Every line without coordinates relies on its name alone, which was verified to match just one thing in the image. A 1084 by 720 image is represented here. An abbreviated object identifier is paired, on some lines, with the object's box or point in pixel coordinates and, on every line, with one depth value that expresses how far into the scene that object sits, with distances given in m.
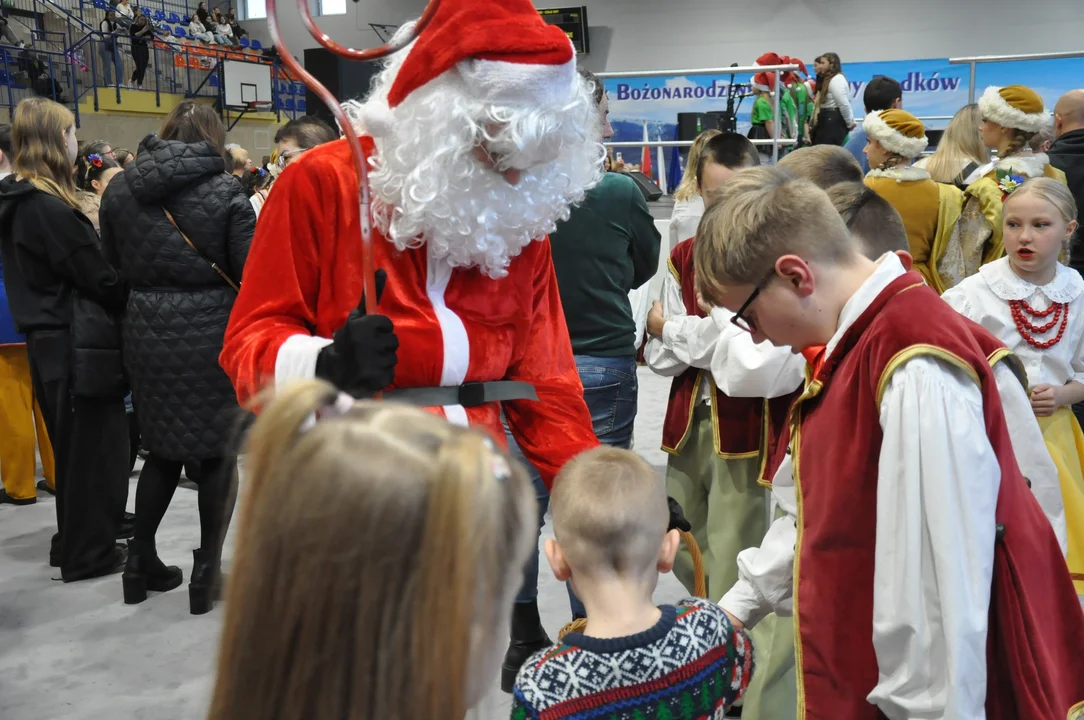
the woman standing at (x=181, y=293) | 3.16
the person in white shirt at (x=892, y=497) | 1.28
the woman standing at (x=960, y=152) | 4.35
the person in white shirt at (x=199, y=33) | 17.59
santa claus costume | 1.71
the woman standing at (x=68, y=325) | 3.46
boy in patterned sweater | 1.36
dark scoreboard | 16.27
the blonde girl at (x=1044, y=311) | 2.86
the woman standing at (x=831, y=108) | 7.25
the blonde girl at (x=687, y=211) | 3.78
